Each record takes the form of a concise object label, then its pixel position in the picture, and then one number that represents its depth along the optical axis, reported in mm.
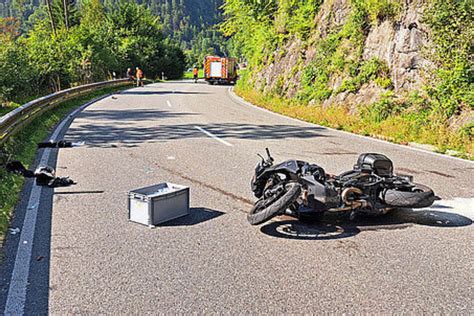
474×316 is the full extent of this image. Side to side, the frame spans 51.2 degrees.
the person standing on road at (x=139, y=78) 43159
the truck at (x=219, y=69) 49562
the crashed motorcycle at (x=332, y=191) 5612
